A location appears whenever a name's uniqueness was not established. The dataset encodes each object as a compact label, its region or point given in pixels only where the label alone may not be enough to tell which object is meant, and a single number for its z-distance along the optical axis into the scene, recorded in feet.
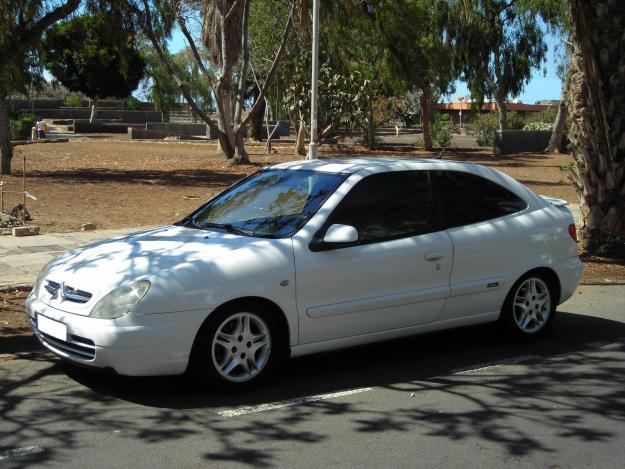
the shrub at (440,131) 139.85
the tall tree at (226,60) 89.20
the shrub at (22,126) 156.25
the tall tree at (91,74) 181.64
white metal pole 66.08
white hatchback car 18.57
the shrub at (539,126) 166.61
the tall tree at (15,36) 37.60
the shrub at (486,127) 160.76
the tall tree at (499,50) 139.33
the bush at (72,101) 243.40
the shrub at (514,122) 170.09
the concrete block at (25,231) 41.83
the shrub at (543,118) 174.15
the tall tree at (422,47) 102.47
